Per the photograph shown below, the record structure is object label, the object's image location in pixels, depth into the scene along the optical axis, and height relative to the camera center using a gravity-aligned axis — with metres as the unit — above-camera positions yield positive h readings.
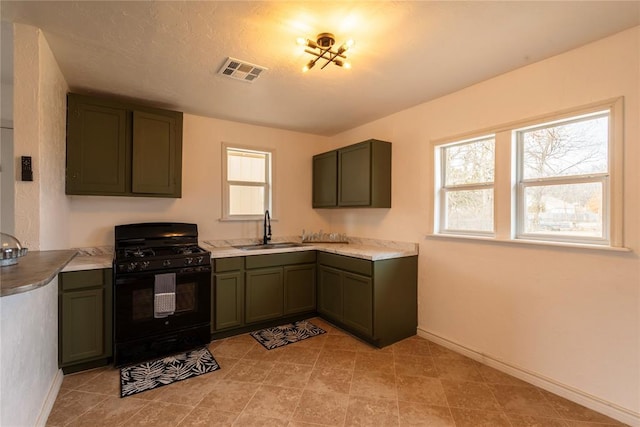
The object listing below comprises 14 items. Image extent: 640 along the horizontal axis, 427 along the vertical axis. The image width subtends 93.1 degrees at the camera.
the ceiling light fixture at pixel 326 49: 1.97 +1.12
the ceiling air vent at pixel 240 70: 2.39 +1.18
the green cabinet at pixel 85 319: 2.43 -0.88
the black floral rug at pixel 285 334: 3.11 -1.32
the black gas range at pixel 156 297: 2.62 -0.77
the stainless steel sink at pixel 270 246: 3.75 -0.42
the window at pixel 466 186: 2.81 +0.28
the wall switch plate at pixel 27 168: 1.98 +0.29
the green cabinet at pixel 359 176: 3.52 +0.47
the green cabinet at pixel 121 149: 2.78 +0.63
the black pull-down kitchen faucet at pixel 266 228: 4.01 -0.20
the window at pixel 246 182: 3.89 +0.42
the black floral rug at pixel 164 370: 2.32 -1.32
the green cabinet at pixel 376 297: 3.01 -0.88
